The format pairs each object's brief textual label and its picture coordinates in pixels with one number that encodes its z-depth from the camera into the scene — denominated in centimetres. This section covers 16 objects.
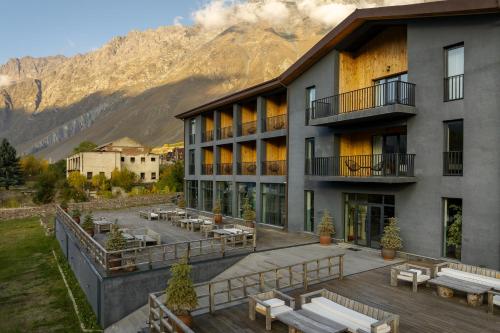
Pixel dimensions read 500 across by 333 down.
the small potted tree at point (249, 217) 2369
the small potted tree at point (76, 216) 2514
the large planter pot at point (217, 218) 2662
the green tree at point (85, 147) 11034
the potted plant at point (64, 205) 3057
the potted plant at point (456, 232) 1474
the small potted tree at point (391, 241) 1608
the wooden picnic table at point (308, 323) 821
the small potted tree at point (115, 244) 1320
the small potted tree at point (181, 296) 941
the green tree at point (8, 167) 6588
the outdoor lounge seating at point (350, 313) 835
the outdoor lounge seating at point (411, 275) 1203
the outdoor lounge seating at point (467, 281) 1070
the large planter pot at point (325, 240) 1935
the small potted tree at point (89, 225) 2100
